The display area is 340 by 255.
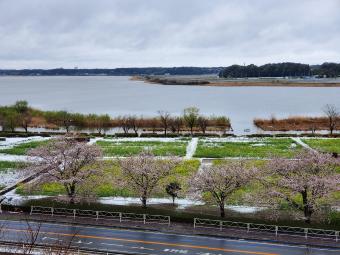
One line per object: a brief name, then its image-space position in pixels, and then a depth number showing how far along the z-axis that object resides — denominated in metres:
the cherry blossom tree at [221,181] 36.12
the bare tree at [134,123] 92.15
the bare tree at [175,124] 91.50
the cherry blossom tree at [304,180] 34.28
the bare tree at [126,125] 92.72
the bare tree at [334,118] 91.39
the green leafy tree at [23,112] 99.05
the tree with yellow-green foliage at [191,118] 89.34
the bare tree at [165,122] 88.22
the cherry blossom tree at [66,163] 40.41
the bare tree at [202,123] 89.09
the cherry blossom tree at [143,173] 38.50
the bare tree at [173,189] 39.91
